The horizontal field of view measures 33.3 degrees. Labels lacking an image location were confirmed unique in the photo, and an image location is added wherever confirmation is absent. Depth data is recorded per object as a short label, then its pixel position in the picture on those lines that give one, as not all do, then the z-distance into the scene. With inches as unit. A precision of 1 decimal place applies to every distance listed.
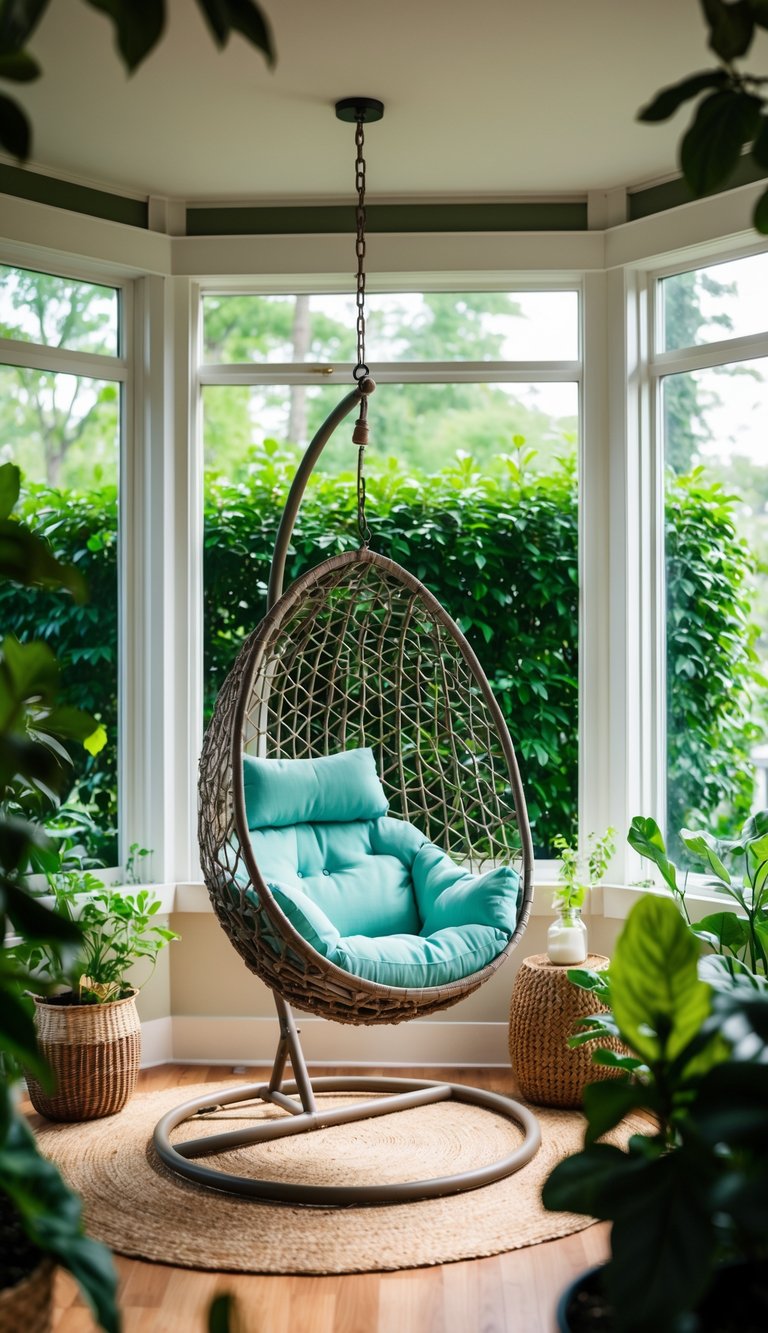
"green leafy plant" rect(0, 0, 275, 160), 36.8
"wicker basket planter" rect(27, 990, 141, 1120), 135.3
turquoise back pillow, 134.3
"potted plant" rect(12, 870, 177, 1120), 135.4
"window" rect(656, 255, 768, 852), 151.3
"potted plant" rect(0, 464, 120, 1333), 41.5
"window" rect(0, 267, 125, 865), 155.6
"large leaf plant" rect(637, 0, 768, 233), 42.1
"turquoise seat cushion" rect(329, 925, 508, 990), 115.4
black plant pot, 40.9
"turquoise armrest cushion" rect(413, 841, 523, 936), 127.0
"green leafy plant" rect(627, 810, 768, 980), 125.3
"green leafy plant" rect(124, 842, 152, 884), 160.9
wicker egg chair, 114.7
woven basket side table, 137.9
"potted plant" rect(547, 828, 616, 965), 145.1
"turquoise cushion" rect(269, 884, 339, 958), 114.1
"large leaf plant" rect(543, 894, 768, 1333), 37.1
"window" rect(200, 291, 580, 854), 165.8
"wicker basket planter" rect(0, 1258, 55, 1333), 46.6
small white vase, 144.6
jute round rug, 102.0
